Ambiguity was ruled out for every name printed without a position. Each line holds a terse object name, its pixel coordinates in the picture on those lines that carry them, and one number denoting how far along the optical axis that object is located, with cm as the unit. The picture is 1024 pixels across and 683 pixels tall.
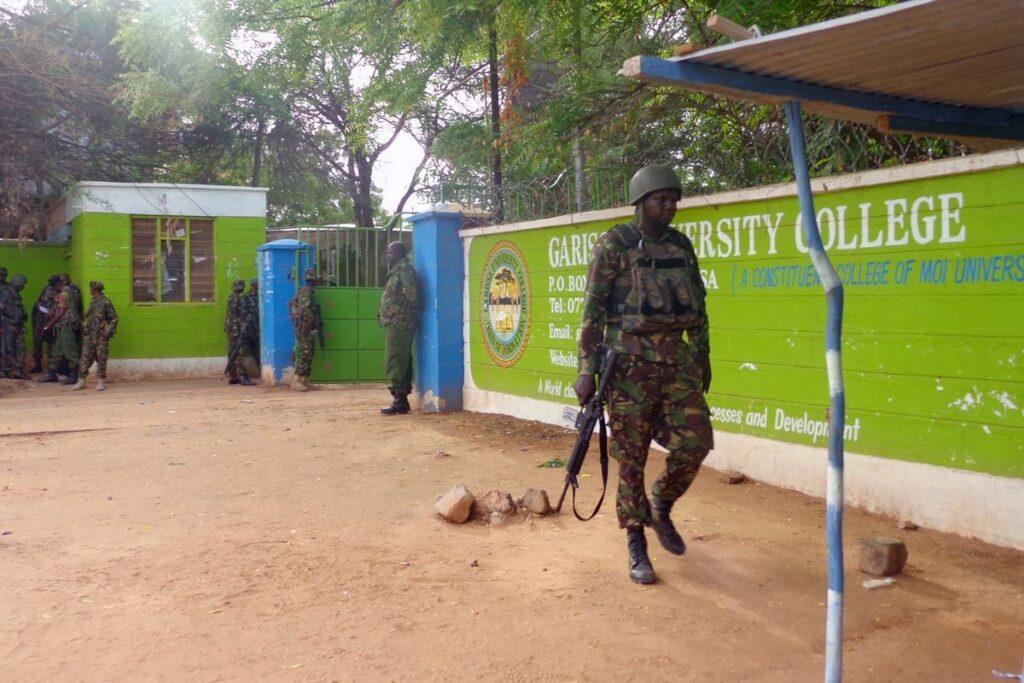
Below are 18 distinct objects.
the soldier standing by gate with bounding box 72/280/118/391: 1325
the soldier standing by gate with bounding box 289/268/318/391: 1234
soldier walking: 408
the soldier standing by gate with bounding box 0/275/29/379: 1476
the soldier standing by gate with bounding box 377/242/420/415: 976
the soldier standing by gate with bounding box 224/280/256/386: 1381
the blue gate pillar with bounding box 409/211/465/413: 966
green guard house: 1460
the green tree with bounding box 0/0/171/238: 1470
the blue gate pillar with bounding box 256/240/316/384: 1292
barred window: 1495
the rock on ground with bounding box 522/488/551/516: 526
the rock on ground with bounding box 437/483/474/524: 516
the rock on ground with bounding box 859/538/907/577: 404
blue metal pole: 256
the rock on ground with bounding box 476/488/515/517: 525
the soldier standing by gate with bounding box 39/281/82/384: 1446
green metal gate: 1306
